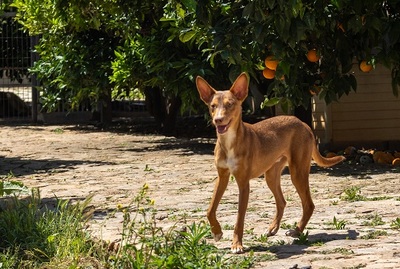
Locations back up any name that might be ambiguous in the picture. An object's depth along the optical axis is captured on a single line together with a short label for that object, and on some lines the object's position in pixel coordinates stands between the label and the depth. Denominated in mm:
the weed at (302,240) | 10948
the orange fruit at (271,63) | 12314
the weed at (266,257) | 10059
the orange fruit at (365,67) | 12677
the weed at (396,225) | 11727
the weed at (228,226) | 12133
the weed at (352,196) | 14603
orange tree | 9951
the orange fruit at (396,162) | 19575
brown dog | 10836
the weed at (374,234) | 11176
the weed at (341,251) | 10256
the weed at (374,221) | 12144
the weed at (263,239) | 11203
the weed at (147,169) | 19287
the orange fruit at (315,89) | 14163
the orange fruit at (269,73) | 13385
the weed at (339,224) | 11896
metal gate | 38114
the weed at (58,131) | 31934
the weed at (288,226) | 12156
